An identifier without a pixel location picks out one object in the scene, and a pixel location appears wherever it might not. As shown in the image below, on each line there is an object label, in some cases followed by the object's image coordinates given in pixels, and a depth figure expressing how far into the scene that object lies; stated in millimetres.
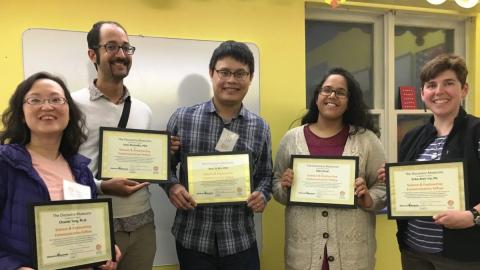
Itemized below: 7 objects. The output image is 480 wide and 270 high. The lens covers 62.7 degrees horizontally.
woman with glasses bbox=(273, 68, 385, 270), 1965
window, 3205
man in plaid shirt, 2006
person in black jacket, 1787
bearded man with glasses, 1888
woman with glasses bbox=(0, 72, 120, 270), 1363
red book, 3321
